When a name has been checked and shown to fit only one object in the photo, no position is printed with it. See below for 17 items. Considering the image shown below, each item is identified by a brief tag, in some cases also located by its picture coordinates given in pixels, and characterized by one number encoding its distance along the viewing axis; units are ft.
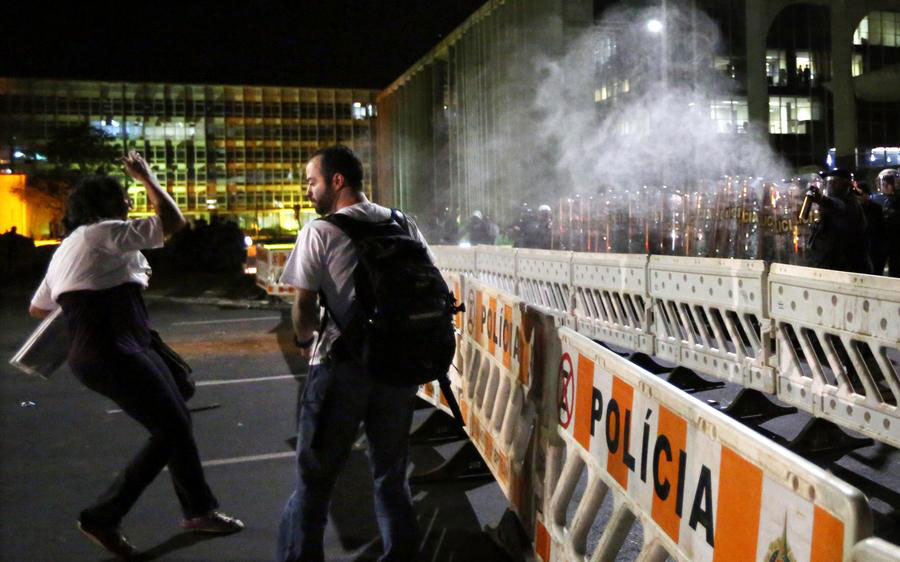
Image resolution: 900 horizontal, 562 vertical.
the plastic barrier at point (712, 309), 19.10
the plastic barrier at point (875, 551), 3.99
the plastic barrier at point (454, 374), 18.17
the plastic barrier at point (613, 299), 25.30
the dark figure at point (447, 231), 79.21
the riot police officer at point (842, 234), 22.99
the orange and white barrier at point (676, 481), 4.79
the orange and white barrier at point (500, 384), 12.02
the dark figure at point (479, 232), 57.98
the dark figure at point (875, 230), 28.43
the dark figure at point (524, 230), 54.19
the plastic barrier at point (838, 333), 14.60
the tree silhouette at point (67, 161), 213.87
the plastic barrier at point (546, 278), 30.94
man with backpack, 9.57
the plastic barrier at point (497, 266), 36.73
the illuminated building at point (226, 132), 290.56
